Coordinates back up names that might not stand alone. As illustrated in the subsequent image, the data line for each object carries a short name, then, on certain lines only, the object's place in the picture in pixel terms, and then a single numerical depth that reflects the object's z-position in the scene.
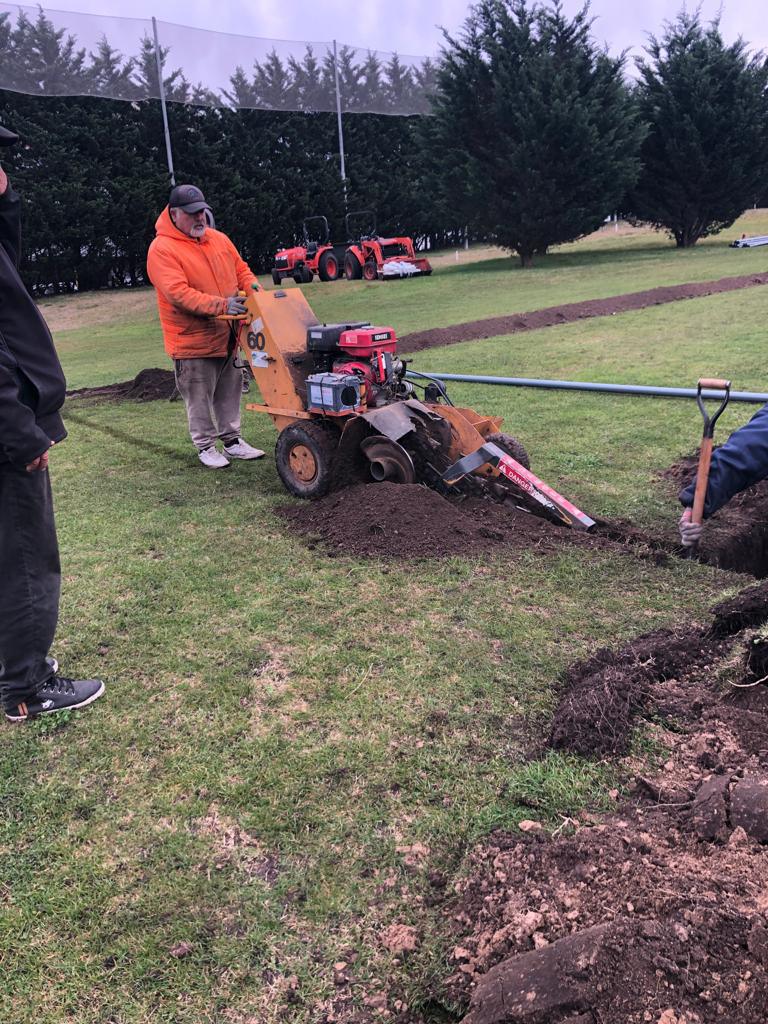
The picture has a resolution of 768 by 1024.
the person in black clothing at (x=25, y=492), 2.54
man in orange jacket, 5.36
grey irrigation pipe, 5.80
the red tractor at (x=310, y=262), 22.19
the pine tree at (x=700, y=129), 25.14
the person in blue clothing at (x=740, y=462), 2.68
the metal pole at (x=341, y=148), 25.48
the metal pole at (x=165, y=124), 21.12
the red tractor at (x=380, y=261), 21.97
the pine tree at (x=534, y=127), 23.47
